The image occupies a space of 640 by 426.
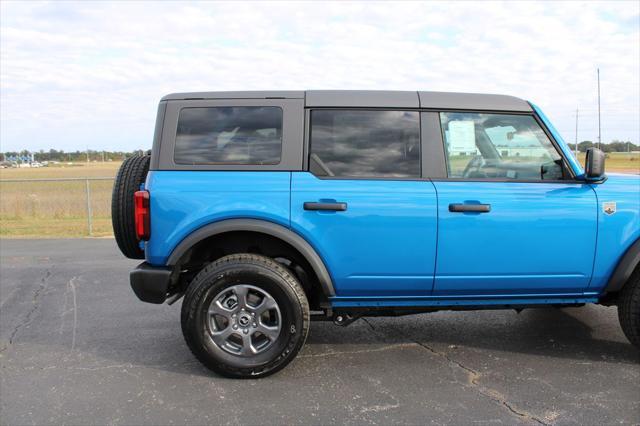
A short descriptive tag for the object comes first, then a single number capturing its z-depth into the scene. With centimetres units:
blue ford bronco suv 340
